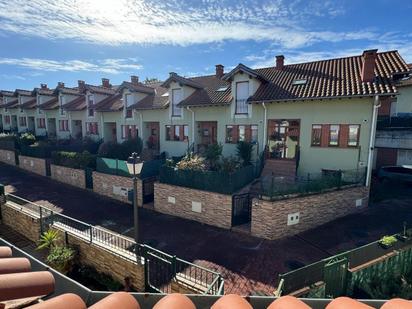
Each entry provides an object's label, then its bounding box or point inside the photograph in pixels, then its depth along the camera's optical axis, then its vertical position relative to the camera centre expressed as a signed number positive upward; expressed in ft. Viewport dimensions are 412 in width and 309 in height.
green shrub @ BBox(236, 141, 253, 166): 56.13 -5.98
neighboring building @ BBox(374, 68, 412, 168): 61.36 -1.27
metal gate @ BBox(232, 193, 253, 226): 42.80 -14.46
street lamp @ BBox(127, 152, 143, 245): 28.78 -4.88
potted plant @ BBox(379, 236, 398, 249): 31.27 -14.48
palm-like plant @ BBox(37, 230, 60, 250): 39.89 -18.39
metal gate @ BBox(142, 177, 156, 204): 54.75 -14.34
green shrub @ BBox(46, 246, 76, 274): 35.12 -19.06
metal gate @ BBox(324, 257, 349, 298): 26.48 -16.17
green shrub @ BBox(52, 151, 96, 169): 67.97 -10.20
